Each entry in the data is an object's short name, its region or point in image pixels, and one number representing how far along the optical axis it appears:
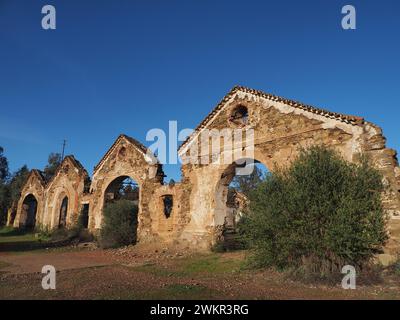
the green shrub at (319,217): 8.16
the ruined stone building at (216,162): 11.31
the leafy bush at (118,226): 18.17
